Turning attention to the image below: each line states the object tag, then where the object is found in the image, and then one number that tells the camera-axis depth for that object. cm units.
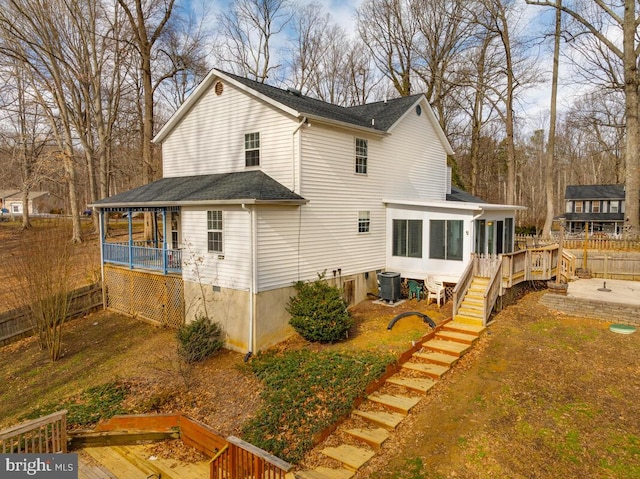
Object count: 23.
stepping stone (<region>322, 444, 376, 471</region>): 664
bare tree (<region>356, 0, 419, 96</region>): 3144
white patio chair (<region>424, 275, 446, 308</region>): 1395
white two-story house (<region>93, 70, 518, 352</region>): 1170
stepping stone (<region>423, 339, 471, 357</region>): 1010
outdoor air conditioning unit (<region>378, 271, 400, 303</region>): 1457
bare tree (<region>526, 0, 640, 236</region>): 2202
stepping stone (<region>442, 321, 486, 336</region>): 1124
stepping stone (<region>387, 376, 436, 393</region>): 866
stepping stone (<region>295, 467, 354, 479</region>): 639
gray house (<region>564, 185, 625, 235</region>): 4175
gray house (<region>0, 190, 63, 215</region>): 6081
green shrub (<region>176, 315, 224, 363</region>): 1117
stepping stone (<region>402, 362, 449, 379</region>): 918
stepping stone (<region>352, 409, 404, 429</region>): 760
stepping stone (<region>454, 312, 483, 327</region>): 1172
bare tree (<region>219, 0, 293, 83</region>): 3231
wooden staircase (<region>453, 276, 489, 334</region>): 1177
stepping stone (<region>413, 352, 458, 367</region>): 967
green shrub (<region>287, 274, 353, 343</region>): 1109
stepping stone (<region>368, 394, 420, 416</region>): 799
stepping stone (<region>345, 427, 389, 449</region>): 712
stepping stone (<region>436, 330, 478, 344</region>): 1079
